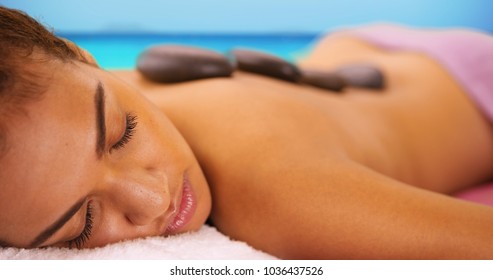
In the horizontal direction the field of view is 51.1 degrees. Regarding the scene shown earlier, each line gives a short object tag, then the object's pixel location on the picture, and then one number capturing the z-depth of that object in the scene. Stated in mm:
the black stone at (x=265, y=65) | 801
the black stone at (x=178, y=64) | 686
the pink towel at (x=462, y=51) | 978
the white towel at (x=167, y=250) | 480
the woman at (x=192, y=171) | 419
